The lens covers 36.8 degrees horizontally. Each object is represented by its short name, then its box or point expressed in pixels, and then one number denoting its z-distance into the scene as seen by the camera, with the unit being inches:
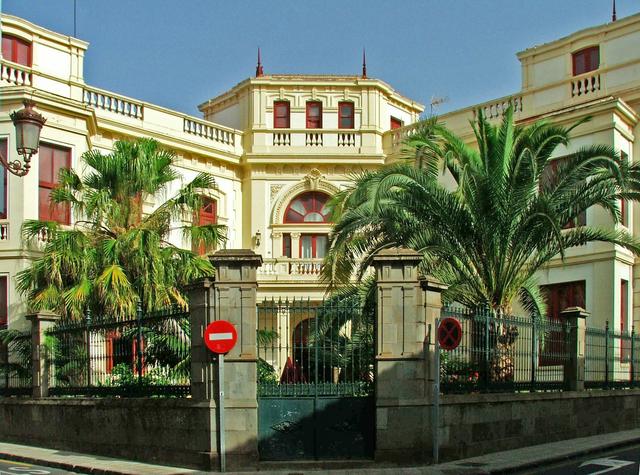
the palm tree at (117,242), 876.6
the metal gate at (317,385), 611.8
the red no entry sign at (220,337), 598.5
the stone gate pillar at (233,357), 602.5
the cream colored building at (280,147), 1259.8
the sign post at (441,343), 605.6
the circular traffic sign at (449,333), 607.5
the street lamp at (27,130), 566.9
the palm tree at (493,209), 757.3
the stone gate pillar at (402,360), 606.9
